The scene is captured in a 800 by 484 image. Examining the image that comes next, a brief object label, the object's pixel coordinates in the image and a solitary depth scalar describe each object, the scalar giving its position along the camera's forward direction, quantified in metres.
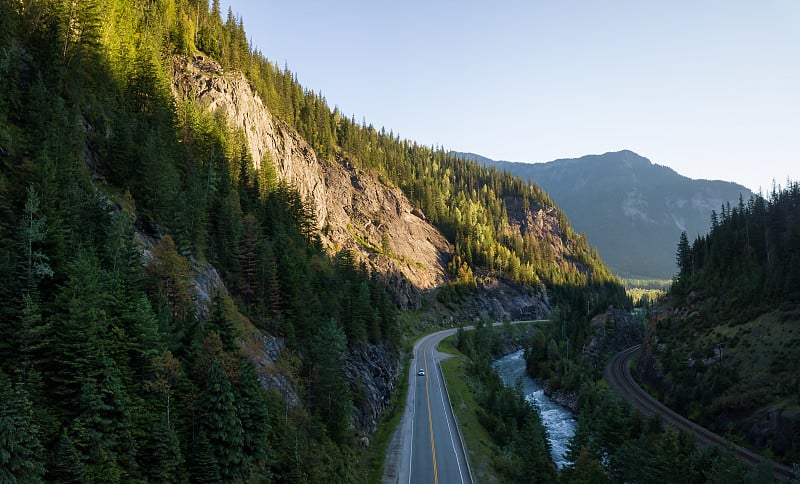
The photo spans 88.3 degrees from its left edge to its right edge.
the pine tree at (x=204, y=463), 20.52
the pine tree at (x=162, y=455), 18.38
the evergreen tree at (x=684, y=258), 118.08
